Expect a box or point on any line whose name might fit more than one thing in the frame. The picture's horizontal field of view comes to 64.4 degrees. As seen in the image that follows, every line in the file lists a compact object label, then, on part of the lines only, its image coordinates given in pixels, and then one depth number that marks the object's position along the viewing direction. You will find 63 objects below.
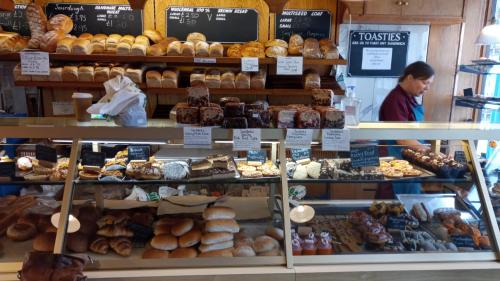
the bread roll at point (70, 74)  3.69
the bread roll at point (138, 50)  3.62
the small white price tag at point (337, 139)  1.83
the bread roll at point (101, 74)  3.69
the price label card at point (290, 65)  3.71
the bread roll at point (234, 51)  3.74
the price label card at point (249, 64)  3.66
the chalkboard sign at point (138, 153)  2.15
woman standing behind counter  3.30
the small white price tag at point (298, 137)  1.82
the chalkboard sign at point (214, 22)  3.97
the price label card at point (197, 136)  1.77
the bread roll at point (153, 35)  3.83
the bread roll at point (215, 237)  1.89
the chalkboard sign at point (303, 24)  4.02
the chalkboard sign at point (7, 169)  2.02
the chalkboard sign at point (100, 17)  3.92
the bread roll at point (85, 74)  3.70
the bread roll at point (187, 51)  3.66
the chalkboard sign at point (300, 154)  2.28
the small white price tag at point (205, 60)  3.67
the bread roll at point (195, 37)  3.84
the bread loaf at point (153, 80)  3.72
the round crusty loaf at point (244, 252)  1.84
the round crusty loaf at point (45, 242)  1.86
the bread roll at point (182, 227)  1.95
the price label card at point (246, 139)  1.80
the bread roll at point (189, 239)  1.89
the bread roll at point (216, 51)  3.71
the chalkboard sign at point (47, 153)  1.97
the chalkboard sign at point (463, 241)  2.02
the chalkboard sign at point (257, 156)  2.18
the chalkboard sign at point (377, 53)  4.23
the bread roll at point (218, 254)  1.84
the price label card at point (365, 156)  2.07
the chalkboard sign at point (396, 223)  2.17
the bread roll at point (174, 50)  3.66
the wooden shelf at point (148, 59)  3.62
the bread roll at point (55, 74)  3.68
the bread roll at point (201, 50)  3.69
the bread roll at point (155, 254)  1.82
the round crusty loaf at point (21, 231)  1.97
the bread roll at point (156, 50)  3.65
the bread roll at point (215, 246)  1.88
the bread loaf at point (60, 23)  3.70
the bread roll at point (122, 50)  3.63
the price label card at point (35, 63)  3.57
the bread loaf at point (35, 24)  3.65
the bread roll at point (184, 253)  1.82
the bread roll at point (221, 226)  1.96
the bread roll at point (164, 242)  1.87
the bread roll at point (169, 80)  3.74
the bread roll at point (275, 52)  3.72
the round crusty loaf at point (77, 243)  1.86
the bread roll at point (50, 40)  3.62
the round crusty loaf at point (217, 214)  2.01
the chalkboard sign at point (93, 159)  1.91
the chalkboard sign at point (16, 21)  3.91
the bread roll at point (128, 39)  3.71
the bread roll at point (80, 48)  3.60
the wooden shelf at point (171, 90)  3.71
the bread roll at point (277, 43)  3.79
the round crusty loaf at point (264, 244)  1.87
